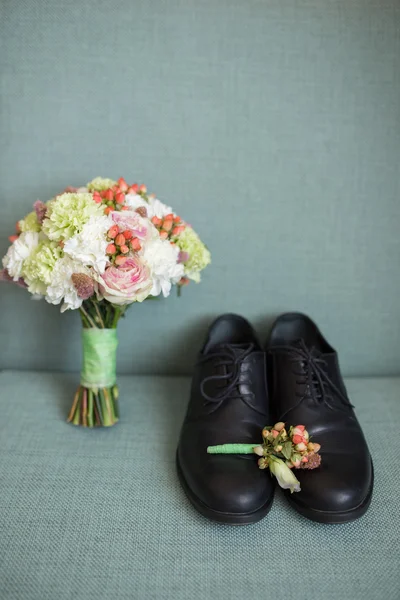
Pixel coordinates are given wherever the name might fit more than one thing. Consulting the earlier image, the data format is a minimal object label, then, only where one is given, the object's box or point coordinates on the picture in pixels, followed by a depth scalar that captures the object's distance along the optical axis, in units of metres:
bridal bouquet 0.87
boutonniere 0.81
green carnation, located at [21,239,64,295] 0.89
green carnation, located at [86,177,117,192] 1.00
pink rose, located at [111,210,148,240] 0.90
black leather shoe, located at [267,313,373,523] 0.78
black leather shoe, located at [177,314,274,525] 0.78
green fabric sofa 1.13
